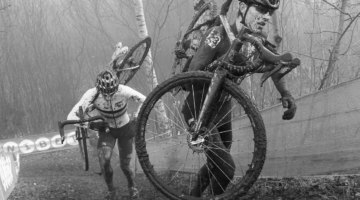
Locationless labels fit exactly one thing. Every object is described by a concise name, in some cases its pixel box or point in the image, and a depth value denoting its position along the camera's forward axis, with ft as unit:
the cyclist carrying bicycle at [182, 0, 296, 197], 11.41
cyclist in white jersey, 17.98
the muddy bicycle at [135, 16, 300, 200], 10.34
